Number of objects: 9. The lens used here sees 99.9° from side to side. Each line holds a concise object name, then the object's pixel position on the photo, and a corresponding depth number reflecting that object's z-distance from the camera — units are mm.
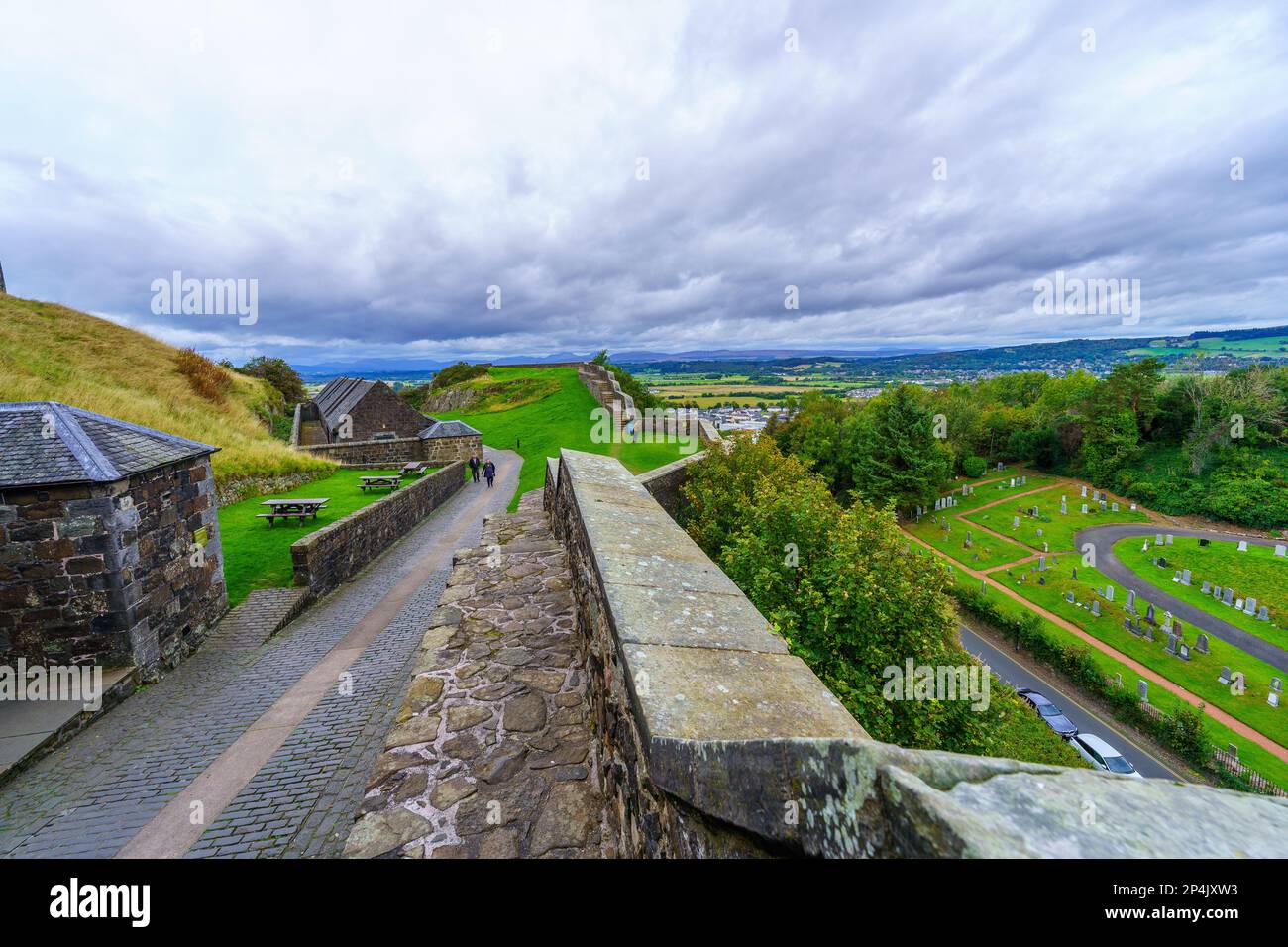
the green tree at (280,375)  45953
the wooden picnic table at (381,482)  21453
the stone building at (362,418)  33031
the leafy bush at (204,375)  28606
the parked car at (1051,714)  19469
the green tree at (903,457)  43688
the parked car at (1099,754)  17250
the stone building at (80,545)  7836
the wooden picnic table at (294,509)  15875
